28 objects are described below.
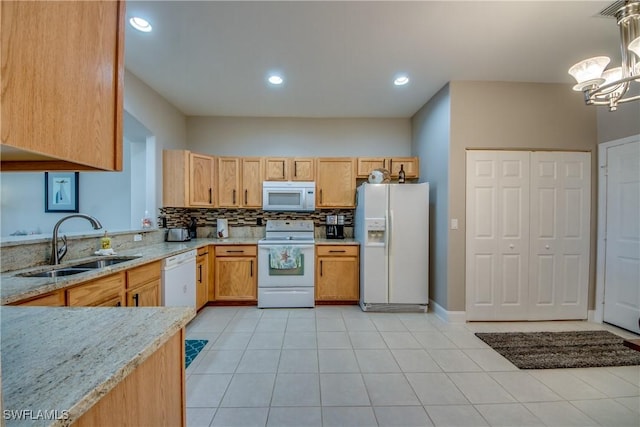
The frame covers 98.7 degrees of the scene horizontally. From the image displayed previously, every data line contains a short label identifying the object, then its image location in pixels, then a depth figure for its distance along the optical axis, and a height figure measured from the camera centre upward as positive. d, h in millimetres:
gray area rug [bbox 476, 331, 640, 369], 2361 -1267
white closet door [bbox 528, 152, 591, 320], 3205 -241
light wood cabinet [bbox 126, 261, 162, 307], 2172 -628
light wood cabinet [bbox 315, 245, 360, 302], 3793 -821
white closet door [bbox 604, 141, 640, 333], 2881 -249
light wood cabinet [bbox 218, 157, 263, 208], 4062 +474
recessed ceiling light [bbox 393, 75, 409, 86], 3059 +1514
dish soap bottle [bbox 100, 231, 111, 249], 2531 -294
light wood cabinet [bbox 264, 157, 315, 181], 4070 +648
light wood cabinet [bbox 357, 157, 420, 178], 4086 +721
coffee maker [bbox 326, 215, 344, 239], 4234 -207
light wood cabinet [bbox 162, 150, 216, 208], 3715 +456
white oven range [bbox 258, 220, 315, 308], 3668 -830
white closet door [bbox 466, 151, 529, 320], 3178 -106
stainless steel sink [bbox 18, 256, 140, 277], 1850 -427
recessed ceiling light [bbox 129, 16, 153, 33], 2148 +1506
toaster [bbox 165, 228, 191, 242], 3656 -312
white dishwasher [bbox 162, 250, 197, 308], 2674 -718
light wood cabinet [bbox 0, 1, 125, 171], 459 +258
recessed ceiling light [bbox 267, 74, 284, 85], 3037 +1506
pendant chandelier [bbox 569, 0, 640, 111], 1747 +948
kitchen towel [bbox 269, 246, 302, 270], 3664 -609
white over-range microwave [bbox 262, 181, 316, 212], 3990 +241
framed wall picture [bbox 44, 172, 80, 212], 3963 +272
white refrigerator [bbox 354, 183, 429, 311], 3535 -449
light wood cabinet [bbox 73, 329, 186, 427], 640 -509
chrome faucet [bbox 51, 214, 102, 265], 2010 -266
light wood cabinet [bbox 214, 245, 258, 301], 3729 -844
